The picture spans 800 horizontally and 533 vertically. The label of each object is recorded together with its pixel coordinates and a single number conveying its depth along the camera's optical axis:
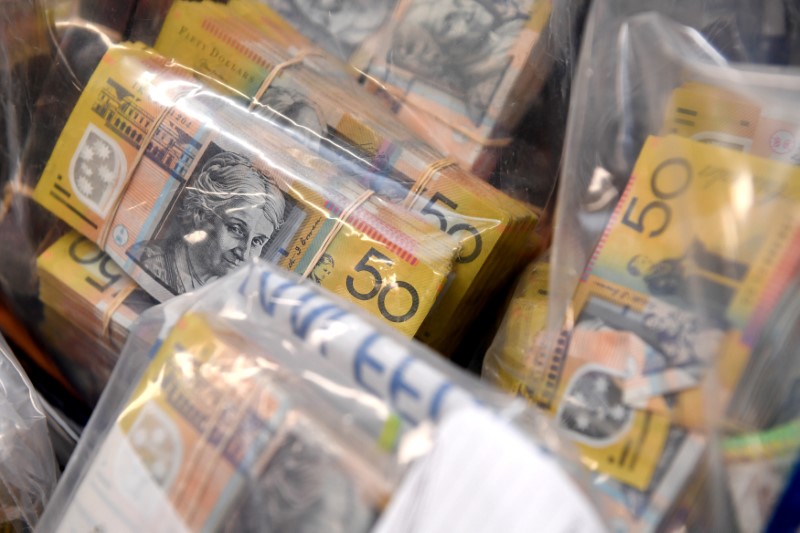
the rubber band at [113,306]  0.66
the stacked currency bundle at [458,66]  0.68
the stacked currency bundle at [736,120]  0.61
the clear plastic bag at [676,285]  0.58
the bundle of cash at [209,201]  0.64
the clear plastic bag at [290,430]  0.53
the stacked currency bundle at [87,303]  0.66
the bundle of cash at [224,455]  0.54
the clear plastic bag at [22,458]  0.62
